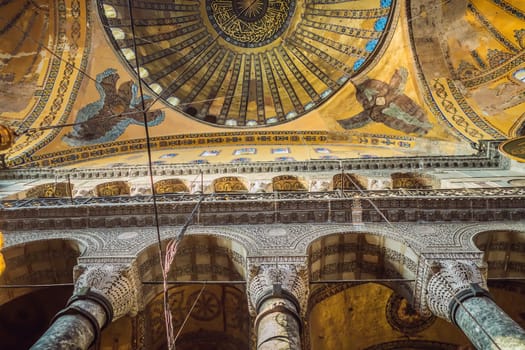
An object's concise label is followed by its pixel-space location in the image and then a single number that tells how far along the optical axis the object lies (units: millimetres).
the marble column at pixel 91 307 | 5164
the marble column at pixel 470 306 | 4906
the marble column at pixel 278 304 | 5129
